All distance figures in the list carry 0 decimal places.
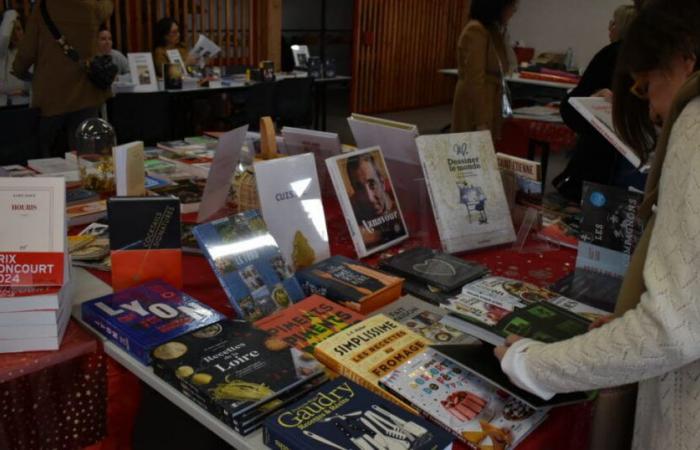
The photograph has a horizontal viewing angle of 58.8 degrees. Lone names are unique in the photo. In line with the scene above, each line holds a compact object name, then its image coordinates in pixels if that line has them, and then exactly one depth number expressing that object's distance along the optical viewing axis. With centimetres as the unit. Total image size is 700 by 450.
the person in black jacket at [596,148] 269
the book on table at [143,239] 138
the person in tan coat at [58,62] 367
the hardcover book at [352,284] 141
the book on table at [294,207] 158
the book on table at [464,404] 100
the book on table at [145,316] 121
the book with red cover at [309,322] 125
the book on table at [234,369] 102
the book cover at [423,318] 127
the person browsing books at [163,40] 588
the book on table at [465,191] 179
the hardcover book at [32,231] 120
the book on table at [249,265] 134
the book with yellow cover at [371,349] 112
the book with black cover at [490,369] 105
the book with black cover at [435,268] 154
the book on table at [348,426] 92
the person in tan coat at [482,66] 361
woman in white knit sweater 79
